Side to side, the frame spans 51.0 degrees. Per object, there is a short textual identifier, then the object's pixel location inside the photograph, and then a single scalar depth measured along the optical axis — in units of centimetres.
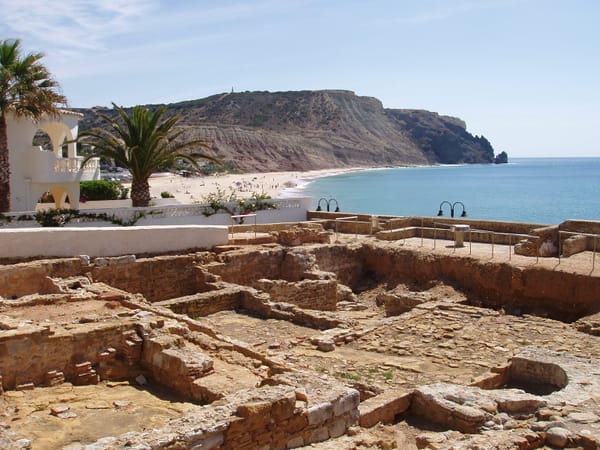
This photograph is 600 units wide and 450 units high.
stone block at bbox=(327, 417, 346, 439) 779
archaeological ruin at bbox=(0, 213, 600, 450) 763
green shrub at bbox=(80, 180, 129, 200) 3747
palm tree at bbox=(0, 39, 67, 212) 2092
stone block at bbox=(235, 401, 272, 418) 698
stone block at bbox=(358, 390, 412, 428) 884
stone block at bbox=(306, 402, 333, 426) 753
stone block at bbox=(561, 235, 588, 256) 1992
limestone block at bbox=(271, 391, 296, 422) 721
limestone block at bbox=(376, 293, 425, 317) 1627
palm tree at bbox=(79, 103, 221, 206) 2348
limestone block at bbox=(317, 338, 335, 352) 1237
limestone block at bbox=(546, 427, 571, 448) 755
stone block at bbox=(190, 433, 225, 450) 656
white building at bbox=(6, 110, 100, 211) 2522
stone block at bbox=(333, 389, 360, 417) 778
